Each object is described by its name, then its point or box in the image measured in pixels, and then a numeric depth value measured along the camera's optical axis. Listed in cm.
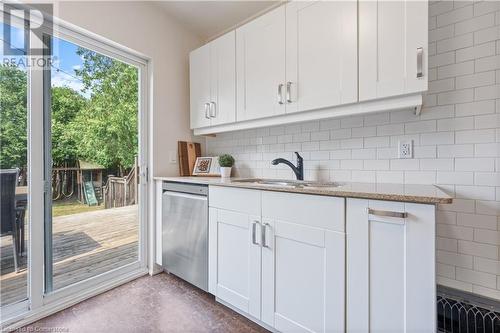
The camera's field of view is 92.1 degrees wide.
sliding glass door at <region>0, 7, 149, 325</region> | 158
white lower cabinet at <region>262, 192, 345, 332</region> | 120
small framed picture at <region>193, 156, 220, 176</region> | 249
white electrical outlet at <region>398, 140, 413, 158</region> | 154
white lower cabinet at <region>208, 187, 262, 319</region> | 153
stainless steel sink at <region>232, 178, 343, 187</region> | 172
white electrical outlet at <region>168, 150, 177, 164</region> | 244
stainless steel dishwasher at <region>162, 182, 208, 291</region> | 185
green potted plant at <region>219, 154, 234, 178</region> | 227
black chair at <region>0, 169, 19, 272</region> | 154
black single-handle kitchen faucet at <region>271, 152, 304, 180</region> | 196
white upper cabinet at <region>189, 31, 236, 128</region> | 209
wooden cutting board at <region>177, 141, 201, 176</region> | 252
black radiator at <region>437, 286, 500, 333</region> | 131
